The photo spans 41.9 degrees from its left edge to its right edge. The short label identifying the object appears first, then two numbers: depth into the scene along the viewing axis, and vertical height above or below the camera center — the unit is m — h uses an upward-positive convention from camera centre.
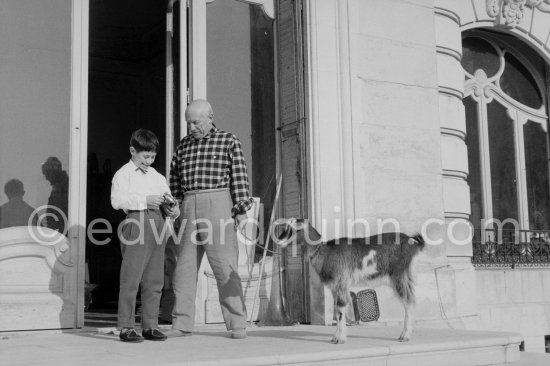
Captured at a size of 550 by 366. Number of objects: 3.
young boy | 5.96 +0.34
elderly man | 6.24 +0.47
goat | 6.11 +0.05
